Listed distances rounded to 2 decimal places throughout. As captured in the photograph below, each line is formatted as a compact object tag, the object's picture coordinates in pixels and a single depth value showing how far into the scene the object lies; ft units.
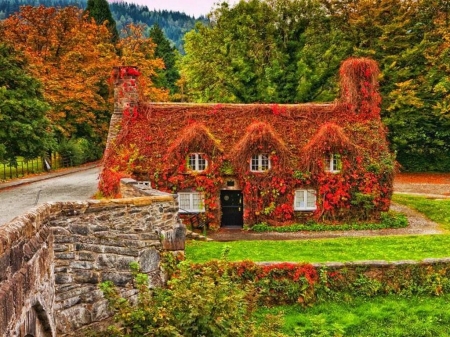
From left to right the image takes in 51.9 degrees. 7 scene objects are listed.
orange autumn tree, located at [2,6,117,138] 106.73
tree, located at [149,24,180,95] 209.46
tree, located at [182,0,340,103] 104.47
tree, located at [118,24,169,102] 127.34
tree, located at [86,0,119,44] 178.40
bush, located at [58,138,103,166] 110.93
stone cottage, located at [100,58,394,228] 65.31
